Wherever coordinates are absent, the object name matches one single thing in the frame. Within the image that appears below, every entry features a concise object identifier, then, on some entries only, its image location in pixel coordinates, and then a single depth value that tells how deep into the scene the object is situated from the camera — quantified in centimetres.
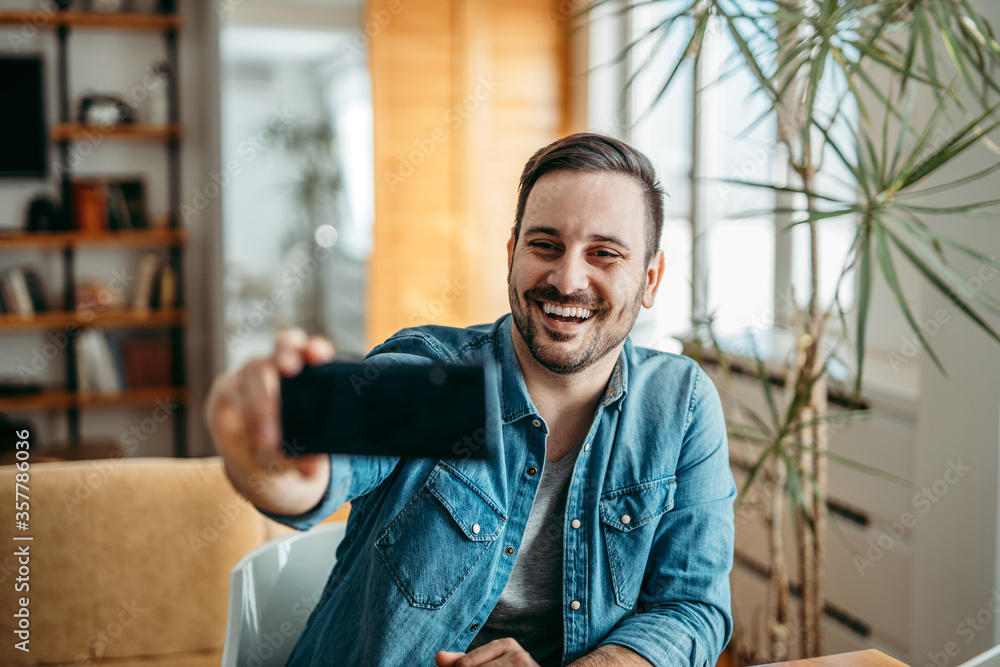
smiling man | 114
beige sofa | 164
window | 281
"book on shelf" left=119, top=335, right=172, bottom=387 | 412
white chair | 126
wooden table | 109
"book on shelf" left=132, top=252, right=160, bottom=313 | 408
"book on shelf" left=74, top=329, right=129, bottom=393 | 399
